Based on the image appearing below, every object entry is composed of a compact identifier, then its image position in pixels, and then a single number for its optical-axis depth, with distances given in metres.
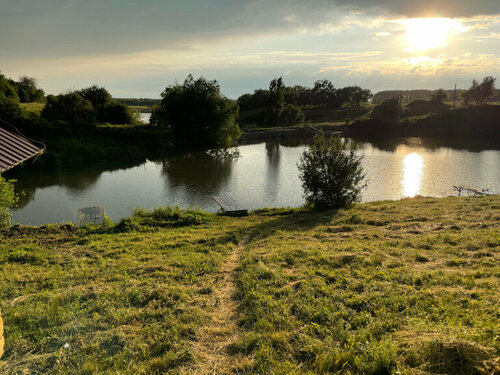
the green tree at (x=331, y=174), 20.14
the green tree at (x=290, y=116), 89.31
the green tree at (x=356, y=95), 113.75
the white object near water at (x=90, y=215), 18.83
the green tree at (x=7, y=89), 47.56
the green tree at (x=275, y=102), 85.00
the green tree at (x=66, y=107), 47.03
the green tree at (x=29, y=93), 60.56
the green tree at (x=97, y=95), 56.81
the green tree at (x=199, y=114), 49.44
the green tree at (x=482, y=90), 88.69
